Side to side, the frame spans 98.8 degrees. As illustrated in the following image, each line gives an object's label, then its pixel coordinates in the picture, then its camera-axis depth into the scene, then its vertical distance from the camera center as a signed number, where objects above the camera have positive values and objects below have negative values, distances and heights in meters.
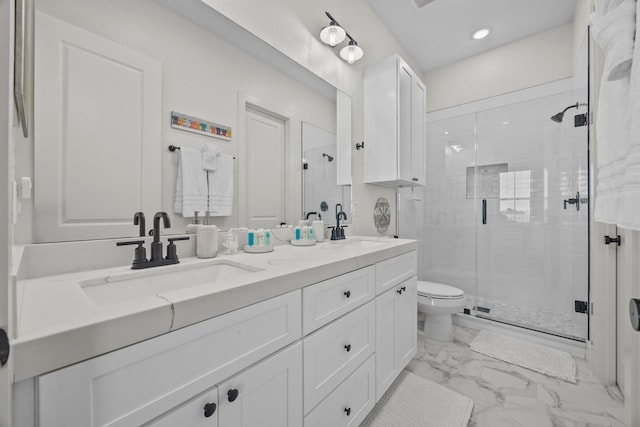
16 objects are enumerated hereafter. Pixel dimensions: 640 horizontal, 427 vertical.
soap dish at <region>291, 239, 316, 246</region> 1.55 -0.16
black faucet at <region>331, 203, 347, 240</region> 1.81 -0.10
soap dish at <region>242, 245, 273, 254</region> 1.27 -0.17
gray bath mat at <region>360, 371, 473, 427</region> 1.37 -1.04
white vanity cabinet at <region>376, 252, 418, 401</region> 1.38 -0.60
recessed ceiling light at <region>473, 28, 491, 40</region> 2.43 +1.62
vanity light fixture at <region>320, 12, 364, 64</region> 1.78 +1.17
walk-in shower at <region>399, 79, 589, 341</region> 2.26 +0.04
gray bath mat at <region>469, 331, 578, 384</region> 1.83 -1.05
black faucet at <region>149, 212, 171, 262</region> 0.91 -0.09
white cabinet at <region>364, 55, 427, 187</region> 2.06 +0.71
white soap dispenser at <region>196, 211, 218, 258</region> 1.09 -0.11
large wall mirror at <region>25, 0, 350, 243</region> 0.82 +0.38
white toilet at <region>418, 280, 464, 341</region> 2.15 -0.75
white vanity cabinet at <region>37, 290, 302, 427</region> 0.45 -0.33
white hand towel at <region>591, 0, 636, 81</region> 0.67 +0.46
